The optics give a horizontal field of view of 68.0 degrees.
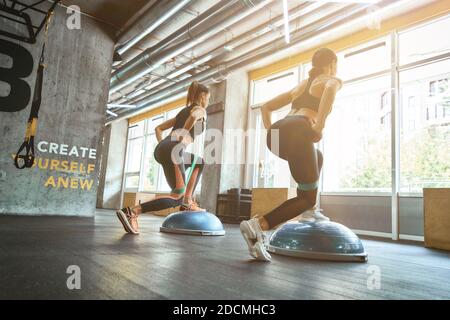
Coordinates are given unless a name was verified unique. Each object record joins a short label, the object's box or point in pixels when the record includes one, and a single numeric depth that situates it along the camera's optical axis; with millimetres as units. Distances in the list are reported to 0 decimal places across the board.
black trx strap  2760
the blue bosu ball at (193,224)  3682
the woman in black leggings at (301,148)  2193
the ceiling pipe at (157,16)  4945
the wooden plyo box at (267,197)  5993
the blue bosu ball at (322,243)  2348
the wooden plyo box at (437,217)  3926
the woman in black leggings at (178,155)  3332
